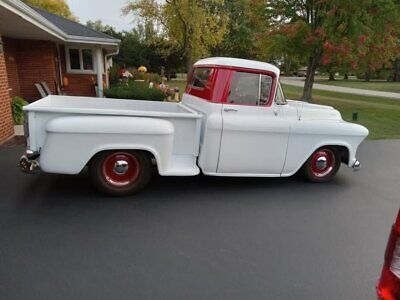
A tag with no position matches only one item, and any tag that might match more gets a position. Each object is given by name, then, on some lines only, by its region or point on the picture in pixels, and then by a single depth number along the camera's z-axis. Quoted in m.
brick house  7.00
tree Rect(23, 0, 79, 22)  35.74
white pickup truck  3.88
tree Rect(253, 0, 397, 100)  12.44
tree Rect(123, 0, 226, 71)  23.25
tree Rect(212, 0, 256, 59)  35.28
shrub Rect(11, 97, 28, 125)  8.44
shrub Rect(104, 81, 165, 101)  12.22
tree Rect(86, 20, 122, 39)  63.56
